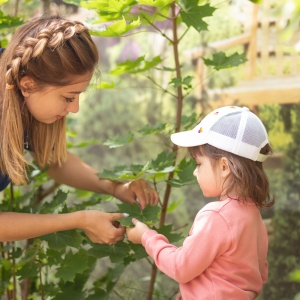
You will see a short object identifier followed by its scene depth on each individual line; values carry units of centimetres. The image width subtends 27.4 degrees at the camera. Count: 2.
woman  165
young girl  145
